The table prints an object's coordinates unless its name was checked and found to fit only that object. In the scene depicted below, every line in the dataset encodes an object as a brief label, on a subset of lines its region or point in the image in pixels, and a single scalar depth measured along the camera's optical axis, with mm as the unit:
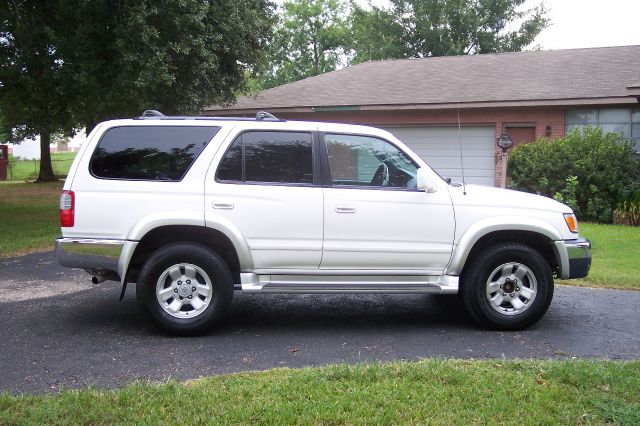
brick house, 16359
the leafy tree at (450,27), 34156
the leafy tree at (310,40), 47219
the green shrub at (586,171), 14156
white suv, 5891
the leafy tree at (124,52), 12328
